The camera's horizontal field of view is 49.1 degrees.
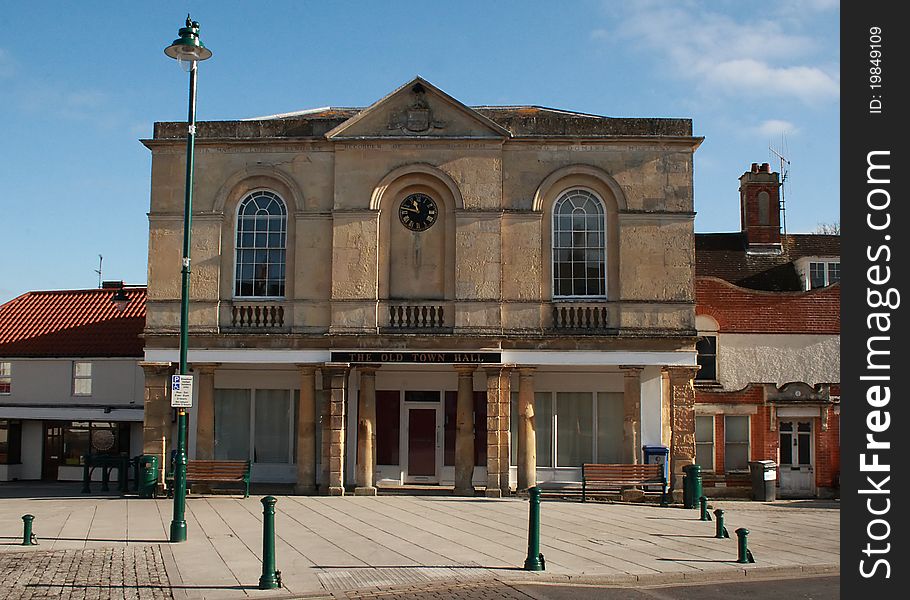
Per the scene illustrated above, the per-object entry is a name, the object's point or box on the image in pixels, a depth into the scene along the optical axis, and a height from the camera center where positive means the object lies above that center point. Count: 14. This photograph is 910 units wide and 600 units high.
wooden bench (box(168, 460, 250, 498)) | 22.97 -2.13
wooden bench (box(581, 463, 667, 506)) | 22.84 -2.16
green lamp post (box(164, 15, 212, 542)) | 16.42 +2.69
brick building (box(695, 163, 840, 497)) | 26.48 -0.01
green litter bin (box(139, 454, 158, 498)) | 23.14 -2.30
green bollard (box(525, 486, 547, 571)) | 13.93 -2.25
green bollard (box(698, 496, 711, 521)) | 19.72 -2.49
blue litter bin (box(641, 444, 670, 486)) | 23.50 -1.72
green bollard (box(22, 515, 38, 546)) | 15.84 -2.46
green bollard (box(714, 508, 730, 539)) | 17.50 -2.60
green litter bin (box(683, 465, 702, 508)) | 22.00 -2.29
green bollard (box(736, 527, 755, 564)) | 14.91 -2.50
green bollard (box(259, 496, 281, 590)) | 12.67 -2.21
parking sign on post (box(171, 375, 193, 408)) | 17.20 -0.18
